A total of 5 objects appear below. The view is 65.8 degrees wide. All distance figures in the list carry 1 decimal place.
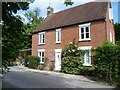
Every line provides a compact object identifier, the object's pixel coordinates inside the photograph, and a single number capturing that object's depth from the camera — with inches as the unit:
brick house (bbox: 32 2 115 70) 411.4
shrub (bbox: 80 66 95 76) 388.9
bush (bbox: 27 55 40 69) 560.2
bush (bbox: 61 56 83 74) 412.2
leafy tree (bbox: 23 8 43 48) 1086.2
